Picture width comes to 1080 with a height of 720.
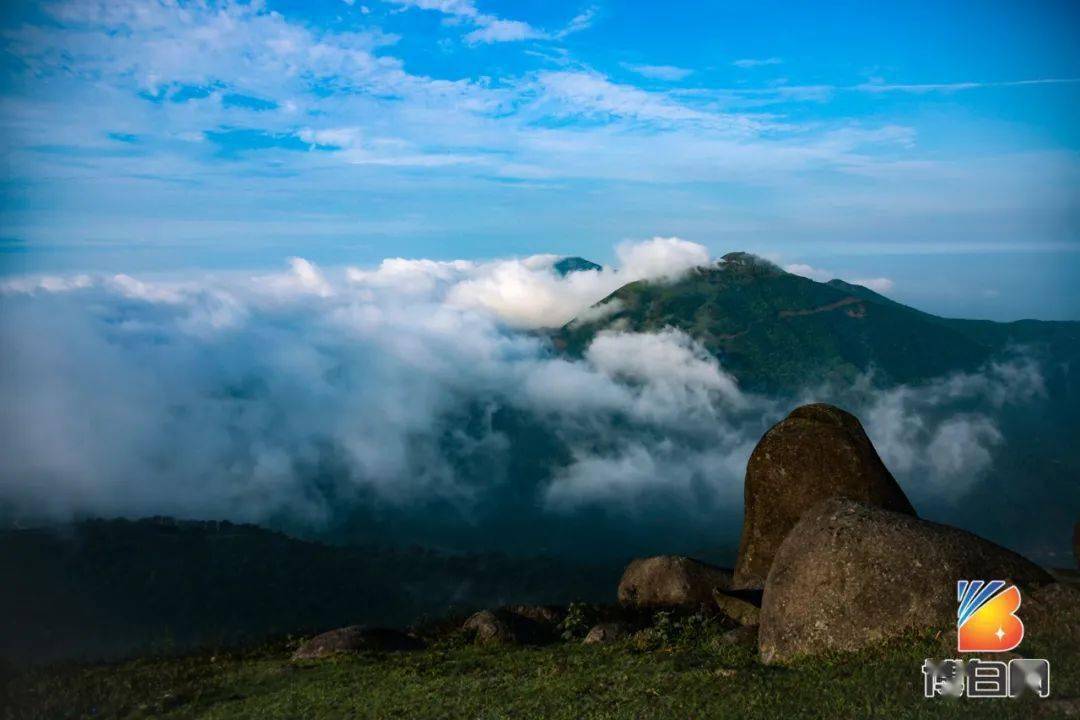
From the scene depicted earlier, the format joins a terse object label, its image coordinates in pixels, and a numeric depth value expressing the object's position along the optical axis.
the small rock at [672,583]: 25.38
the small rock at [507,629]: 21.31
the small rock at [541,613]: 23.62
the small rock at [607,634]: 19.81
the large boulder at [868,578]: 15.40
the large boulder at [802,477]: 24.25
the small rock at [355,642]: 20.42
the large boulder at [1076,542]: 25.04
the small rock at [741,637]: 18.08
